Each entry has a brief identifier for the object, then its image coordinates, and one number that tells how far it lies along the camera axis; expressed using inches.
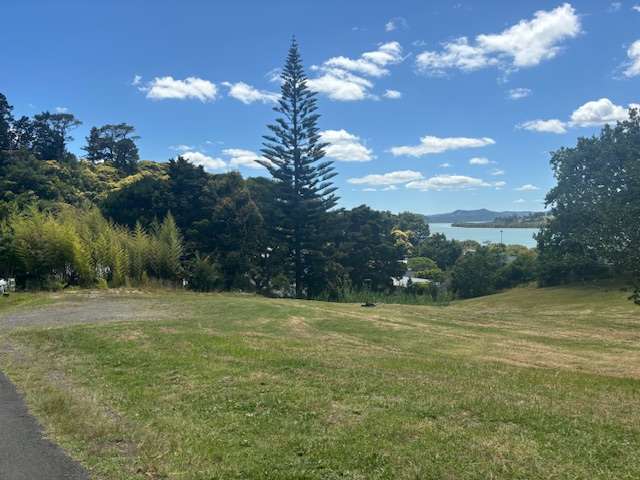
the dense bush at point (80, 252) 701.9
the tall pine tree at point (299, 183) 1275.8
